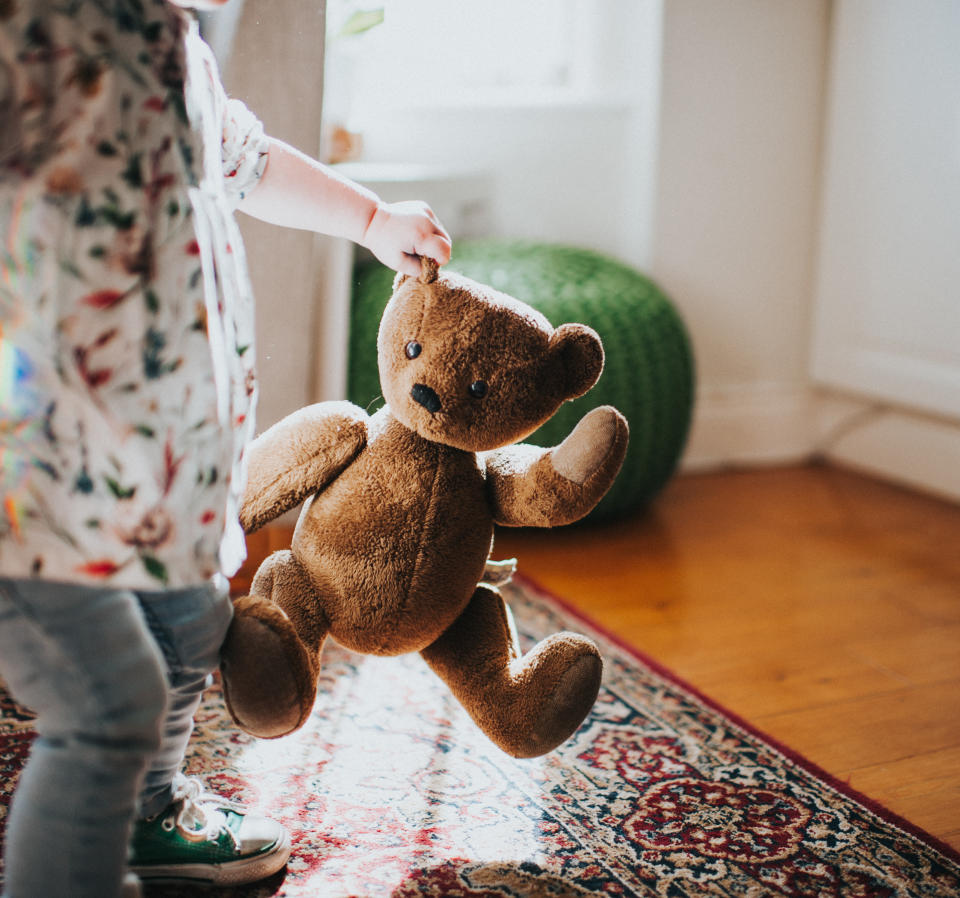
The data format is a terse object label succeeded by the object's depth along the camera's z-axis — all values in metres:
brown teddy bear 0.76
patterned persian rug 0.80
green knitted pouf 1.48
